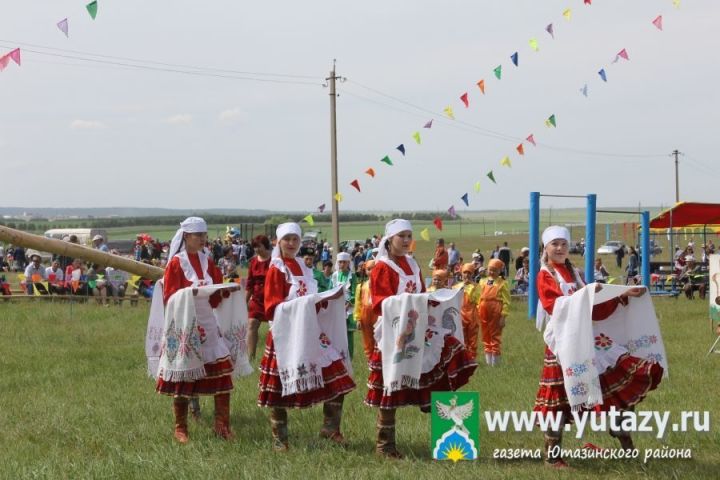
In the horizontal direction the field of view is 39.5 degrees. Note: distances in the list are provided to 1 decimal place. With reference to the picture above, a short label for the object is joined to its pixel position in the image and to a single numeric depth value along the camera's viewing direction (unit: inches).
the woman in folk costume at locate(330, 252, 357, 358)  532.7
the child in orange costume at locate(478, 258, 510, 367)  519.2
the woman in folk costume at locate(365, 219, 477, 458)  299.3
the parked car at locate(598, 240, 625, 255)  2165.8
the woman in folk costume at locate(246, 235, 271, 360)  476.1
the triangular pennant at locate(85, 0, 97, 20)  411.5
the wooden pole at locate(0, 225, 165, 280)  383.2
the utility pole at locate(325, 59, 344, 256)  1170.0
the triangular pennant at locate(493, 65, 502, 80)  691.4
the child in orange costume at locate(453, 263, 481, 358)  516.4
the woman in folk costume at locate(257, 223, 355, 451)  305.9
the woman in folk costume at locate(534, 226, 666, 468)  273.0
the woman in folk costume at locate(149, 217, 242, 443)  327.0
